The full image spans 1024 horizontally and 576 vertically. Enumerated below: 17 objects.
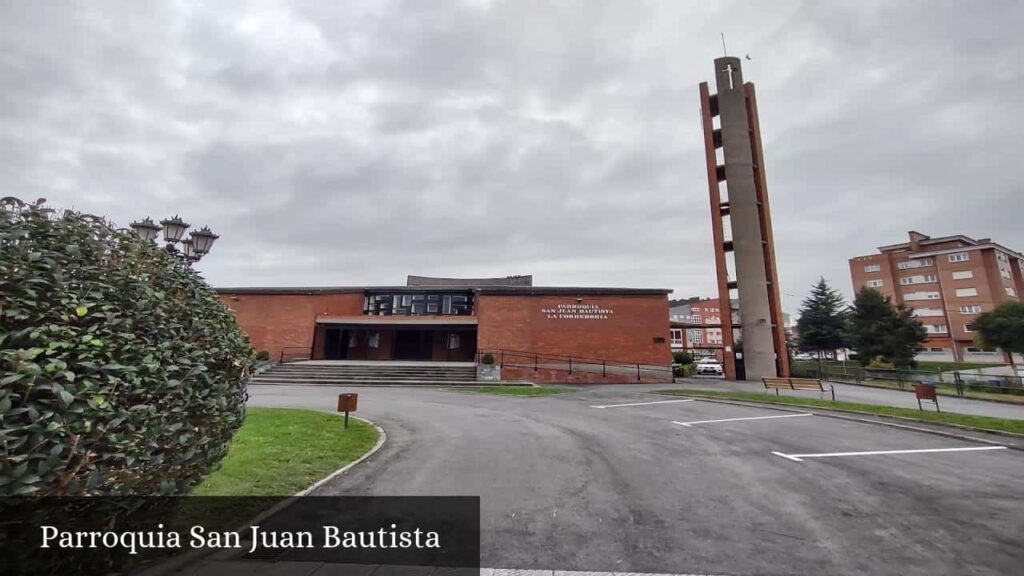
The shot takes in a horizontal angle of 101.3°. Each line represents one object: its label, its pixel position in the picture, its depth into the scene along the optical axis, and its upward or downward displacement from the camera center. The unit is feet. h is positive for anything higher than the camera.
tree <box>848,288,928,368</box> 111.24 +9.04
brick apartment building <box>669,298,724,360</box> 265.95 +31.61
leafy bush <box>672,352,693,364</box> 103.20 +1.26
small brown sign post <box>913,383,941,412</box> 39.73 -2.53
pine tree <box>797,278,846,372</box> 132.77 +13.37
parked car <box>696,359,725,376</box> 108.06 -1.43
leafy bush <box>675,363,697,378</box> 97.45 -1.80
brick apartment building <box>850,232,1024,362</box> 157.99 +33.23
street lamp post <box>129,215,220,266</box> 26.50 +8.35
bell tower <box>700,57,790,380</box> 88.12 +30.59
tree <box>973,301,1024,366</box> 103.81 +9.73
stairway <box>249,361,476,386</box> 70.85 -2.36
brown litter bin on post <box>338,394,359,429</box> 30.35 -3.06
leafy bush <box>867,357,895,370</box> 107.42 +0.20
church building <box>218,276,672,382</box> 81.51 +7.92
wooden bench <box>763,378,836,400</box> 56.80 -2.69
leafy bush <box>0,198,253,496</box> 7.52 -0.13
